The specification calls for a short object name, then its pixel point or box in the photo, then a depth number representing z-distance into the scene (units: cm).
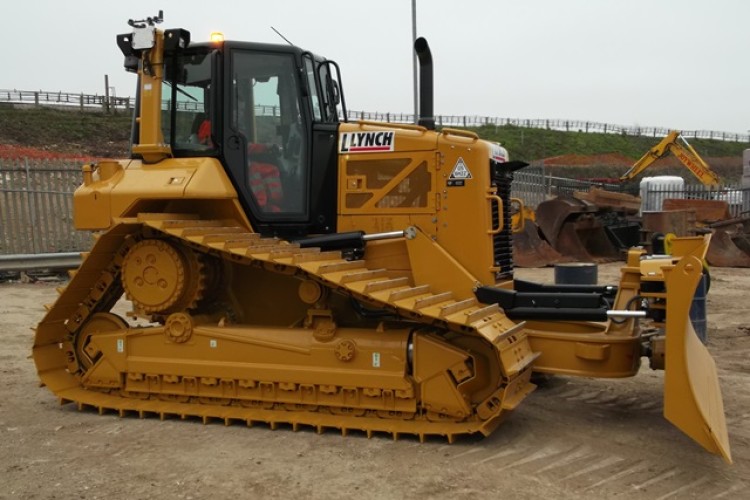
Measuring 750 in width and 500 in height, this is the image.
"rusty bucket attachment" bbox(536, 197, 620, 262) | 1639
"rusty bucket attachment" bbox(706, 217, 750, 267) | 1666
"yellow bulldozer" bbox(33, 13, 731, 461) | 534
